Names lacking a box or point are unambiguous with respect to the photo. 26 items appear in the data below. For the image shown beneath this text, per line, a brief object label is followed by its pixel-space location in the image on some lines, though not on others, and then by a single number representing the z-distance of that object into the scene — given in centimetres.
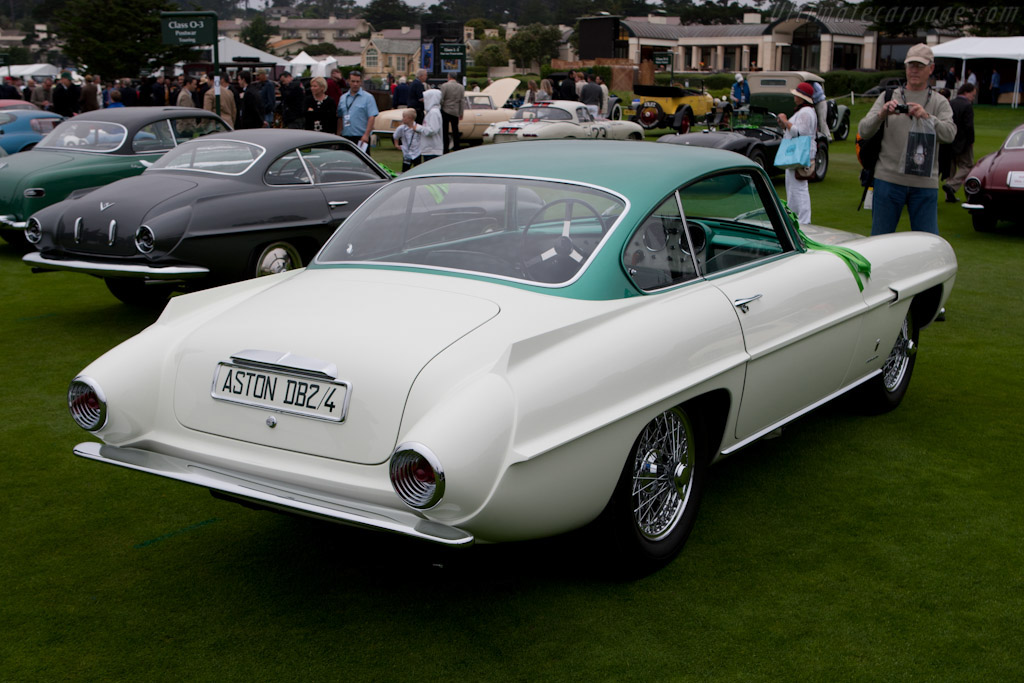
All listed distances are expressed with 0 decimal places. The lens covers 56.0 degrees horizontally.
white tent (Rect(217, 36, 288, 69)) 4291
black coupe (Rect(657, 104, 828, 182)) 1562
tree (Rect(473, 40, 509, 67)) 8819
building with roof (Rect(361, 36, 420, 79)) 12644
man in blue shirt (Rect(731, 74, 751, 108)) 2731
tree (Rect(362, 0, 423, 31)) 16450
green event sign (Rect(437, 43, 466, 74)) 2598
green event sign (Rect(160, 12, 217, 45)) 1684
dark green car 969
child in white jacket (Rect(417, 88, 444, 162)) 1339
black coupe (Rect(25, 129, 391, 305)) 712
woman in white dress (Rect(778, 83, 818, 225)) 1084
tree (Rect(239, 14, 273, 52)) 14462
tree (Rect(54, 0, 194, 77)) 3997
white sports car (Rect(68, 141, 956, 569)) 287
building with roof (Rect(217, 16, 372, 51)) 19262
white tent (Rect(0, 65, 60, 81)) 6262
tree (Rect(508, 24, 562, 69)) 8856
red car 1120
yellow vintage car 2795
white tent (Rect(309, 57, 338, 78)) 5409
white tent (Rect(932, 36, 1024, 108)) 3356
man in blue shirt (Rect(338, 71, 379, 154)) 1392
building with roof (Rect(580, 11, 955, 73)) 7406
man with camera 673
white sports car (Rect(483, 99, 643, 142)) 2011
